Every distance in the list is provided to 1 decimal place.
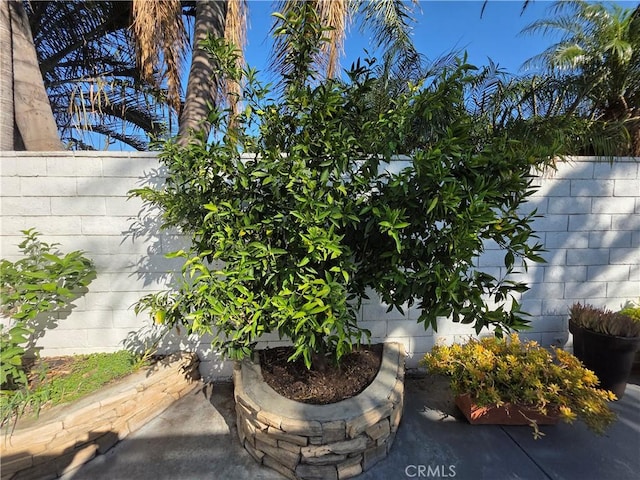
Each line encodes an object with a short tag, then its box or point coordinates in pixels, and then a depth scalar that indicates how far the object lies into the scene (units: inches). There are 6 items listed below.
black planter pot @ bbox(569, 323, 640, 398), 90.5
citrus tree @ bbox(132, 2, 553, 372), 60.4
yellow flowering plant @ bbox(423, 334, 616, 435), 74.0
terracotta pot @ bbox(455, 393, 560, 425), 81.1
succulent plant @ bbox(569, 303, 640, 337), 91.0
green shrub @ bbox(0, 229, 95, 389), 73.6
